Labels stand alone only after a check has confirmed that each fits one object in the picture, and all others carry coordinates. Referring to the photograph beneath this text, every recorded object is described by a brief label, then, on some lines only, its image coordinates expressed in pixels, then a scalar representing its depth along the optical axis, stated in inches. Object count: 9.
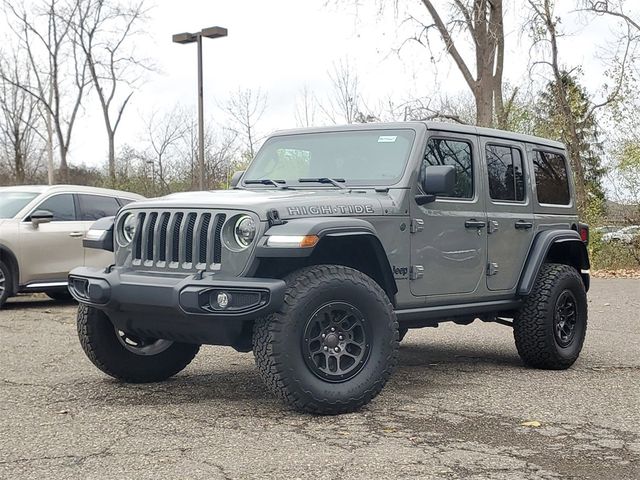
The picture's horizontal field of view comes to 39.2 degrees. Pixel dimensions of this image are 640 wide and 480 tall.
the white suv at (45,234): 457.4
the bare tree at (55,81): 1520.7
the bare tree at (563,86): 895.1
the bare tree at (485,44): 918.4
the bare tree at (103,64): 1537.9
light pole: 759.7
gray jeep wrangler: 206.5
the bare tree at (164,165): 1199.6
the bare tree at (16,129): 1804.9
